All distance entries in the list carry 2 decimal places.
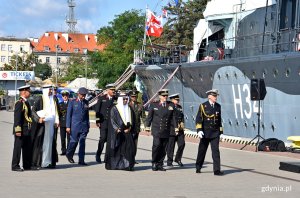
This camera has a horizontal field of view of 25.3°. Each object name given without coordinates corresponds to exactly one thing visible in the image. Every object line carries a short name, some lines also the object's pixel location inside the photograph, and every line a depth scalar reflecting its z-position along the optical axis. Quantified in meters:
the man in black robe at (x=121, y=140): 15.05
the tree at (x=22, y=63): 112.40
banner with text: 85.92
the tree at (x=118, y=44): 79.06
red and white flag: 37.59
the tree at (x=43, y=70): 138.27
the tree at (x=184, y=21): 66.38
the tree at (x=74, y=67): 120.06
